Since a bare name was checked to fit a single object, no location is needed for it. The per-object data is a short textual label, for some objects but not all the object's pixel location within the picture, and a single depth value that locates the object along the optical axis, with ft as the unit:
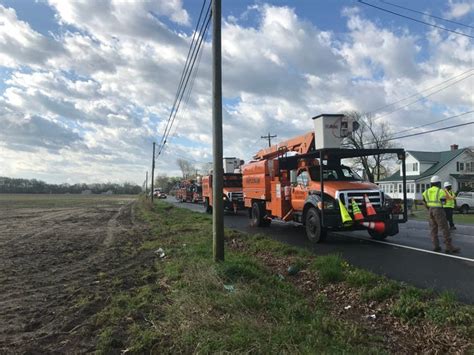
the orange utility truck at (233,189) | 82.94
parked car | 110.63
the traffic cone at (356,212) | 36.11
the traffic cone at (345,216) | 35.83
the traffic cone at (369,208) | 36.52
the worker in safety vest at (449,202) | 47.50
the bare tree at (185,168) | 482.69
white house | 179.63
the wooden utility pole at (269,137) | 174.68
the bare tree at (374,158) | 200.10
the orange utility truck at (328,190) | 36.42
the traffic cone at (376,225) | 36.58
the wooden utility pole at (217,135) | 27.37
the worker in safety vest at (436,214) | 31.09
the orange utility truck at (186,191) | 181.16
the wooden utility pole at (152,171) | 164.86
